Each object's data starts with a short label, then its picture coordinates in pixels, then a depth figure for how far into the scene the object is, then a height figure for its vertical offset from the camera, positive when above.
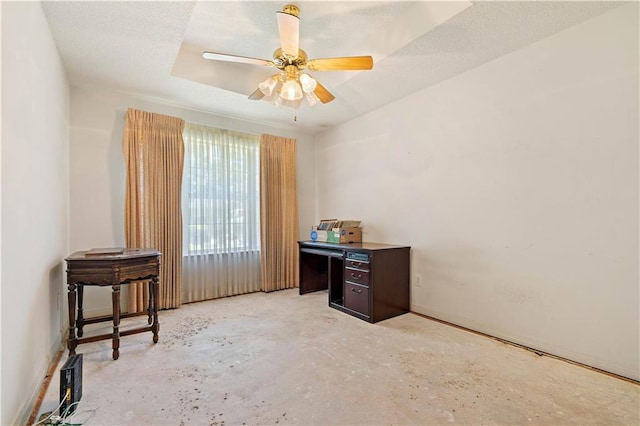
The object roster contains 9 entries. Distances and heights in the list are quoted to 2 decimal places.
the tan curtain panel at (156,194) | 3.29 +0.21
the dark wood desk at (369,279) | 3.08 -0.74
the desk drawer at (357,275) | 3.11 -0.69
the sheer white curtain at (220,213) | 3.79 -0.01
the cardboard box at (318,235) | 3.97 -0.32
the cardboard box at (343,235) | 3.81 -0.31
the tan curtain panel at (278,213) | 4.30 -0.02
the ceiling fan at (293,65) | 2.05 +1.08
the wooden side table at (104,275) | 2.27 -0.47
